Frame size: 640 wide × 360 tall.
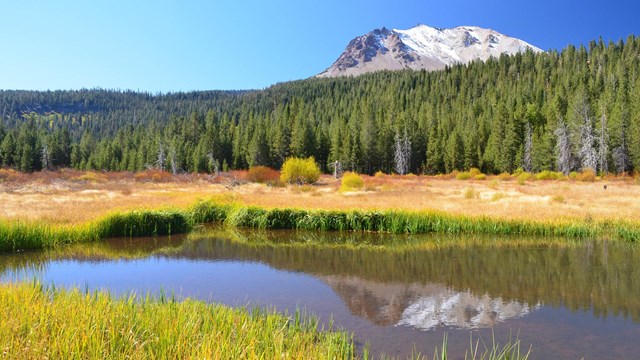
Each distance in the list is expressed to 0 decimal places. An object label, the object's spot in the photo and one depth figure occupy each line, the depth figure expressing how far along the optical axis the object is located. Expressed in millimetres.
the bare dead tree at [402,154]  95750
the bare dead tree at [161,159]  104812
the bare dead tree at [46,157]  112125
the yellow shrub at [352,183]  46000
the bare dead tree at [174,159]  99062
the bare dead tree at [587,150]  68125
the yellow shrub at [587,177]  60688
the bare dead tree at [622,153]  71375
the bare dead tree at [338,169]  81406
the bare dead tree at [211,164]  102231
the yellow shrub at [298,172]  56062
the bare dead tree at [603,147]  68750
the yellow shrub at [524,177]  61653
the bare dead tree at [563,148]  71250
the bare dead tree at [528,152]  81250
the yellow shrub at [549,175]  66625
